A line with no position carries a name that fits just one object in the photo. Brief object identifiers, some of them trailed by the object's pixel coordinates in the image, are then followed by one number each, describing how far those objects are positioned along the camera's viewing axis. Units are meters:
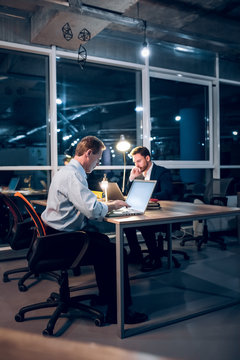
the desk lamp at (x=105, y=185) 3.11
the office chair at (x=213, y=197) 4.91
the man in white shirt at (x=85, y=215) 2.28
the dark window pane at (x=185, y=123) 6.17
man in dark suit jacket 3.74
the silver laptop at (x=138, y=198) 2.51
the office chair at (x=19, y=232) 3.14
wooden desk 2.19
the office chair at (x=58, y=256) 2.21
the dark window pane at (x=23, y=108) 5.24
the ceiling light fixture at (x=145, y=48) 4.51
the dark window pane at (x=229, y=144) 6.96
